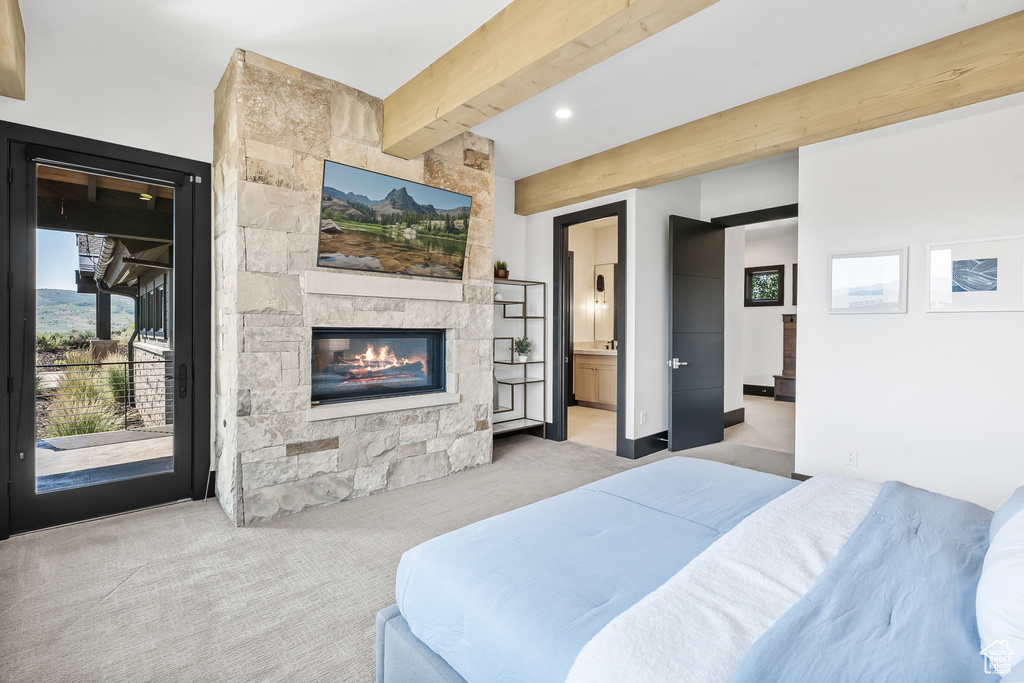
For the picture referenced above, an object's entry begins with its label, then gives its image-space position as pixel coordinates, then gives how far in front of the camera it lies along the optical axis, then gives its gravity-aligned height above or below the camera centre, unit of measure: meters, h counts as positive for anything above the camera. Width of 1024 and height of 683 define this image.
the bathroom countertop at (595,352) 7.01 -0.23
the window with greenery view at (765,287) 8.23 +0.87
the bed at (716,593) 0.92 -0.60
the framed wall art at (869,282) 3.09 +0.36
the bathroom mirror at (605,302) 7.85 +0.56
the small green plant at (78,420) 2.90 -0.52
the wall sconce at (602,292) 7.92 +0.71
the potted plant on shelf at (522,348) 5.23 -0.13
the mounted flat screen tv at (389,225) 3.26 +0.81
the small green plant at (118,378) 3.08 -0.27
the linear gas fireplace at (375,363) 3.42 -0.21
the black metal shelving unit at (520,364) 5.27 -0.28
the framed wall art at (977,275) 2.72 +0.36
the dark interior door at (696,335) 4.71 +0.02
